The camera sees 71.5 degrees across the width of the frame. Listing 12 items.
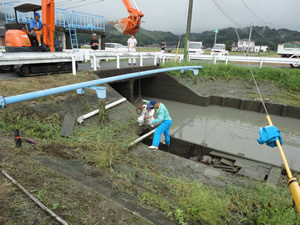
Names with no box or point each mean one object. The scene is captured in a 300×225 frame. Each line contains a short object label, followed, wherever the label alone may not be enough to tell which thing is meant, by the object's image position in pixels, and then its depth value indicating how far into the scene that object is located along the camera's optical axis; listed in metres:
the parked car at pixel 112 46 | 24.31
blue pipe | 4.57
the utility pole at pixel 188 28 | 14.93
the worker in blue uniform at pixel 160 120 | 6.60
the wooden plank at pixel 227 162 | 6.05
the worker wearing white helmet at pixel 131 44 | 14.05
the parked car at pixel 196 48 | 24.52
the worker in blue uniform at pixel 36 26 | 8.92
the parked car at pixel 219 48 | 24.97
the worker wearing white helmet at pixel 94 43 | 12.32
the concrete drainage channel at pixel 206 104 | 5.40
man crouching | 7.42
